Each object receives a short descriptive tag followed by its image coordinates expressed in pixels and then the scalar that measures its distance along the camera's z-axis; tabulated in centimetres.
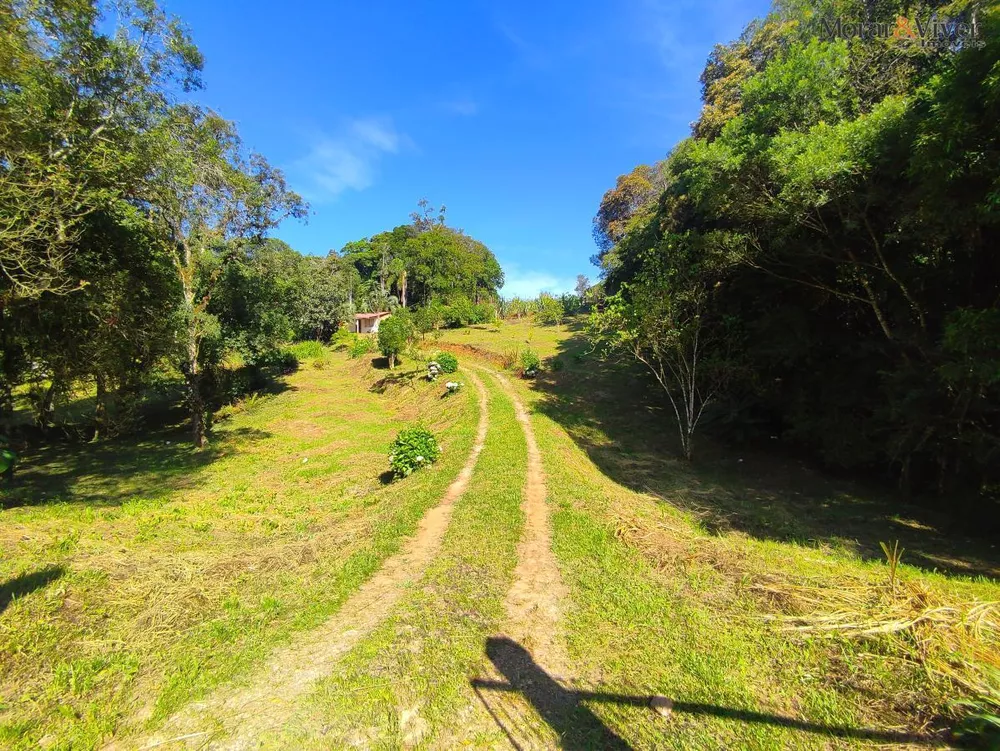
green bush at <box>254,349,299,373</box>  2814
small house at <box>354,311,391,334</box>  6292
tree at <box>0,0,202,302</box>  762
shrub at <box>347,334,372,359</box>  4411
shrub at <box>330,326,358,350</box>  5452
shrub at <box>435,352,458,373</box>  2766
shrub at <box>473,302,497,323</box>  5703
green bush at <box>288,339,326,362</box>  4503
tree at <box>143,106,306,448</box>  1184
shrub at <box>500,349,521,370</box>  2958
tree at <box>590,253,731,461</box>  1453
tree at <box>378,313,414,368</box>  3347
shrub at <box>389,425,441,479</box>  1226
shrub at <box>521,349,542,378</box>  2655
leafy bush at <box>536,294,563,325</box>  4679
